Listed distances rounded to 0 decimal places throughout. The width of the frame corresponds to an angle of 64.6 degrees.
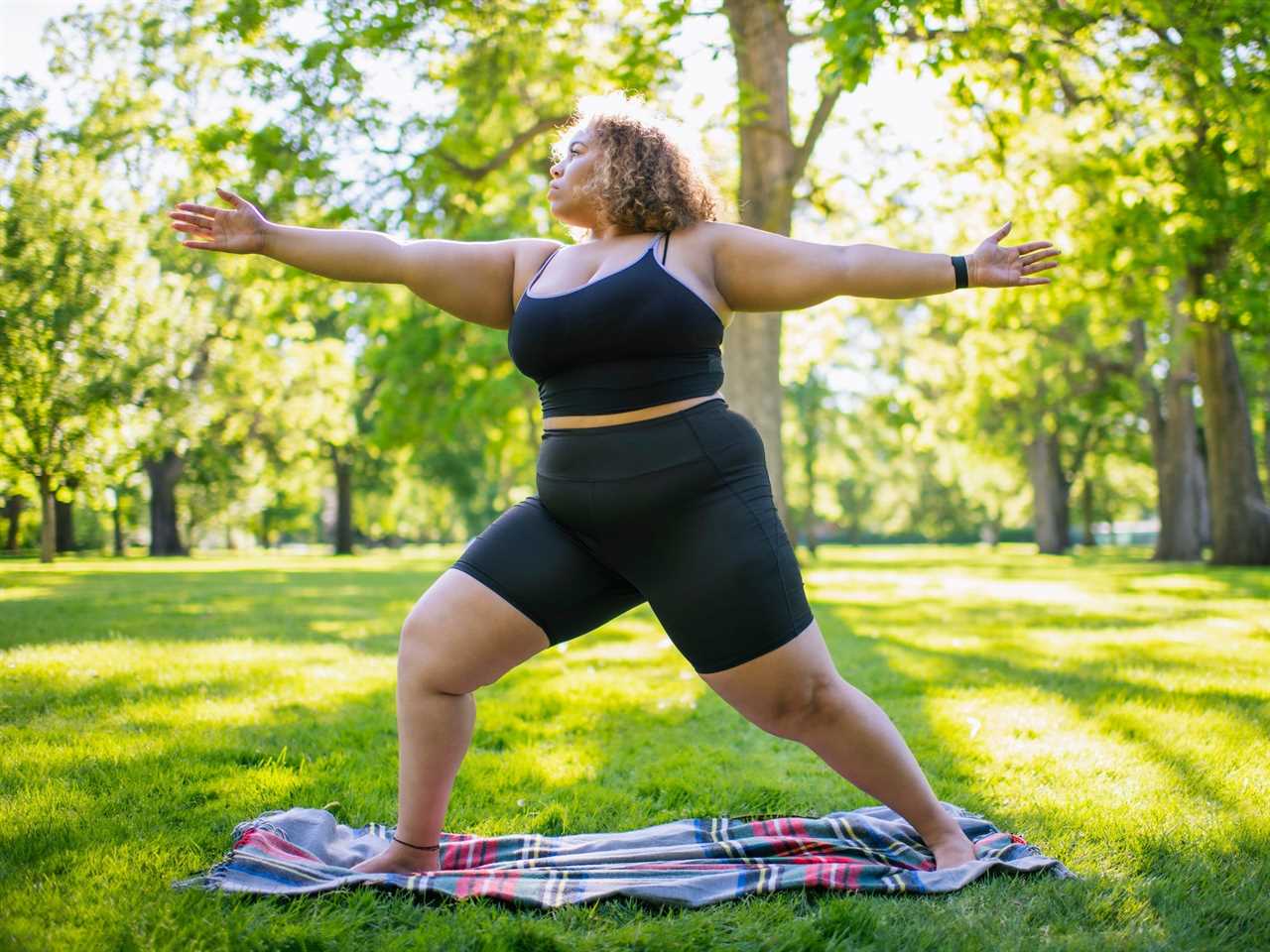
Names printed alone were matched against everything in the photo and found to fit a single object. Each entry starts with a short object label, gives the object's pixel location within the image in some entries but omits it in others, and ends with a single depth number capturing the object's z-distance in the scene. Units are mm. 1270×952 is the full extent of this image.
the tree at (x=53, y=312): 15414
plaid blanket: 2838
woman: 2736
